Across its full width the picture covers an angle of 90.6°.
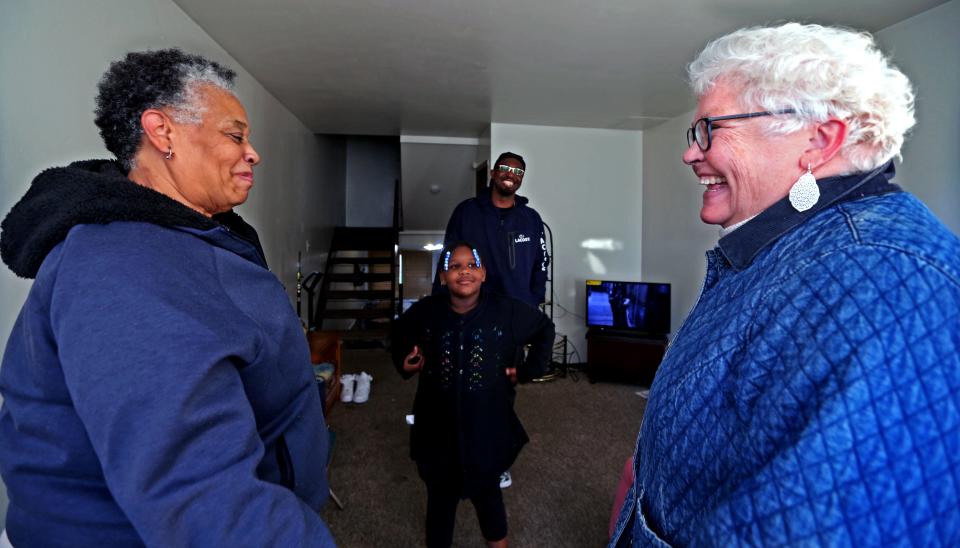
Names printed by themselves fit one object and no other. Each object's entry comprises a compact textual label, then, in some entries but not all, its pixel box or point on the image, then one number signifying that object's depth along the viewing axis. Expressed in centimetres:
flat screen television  450
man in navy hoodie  295
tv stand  438
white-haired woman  46
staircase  598
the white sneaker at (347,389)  388
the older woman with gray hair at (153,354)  53
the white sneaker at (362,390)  386
